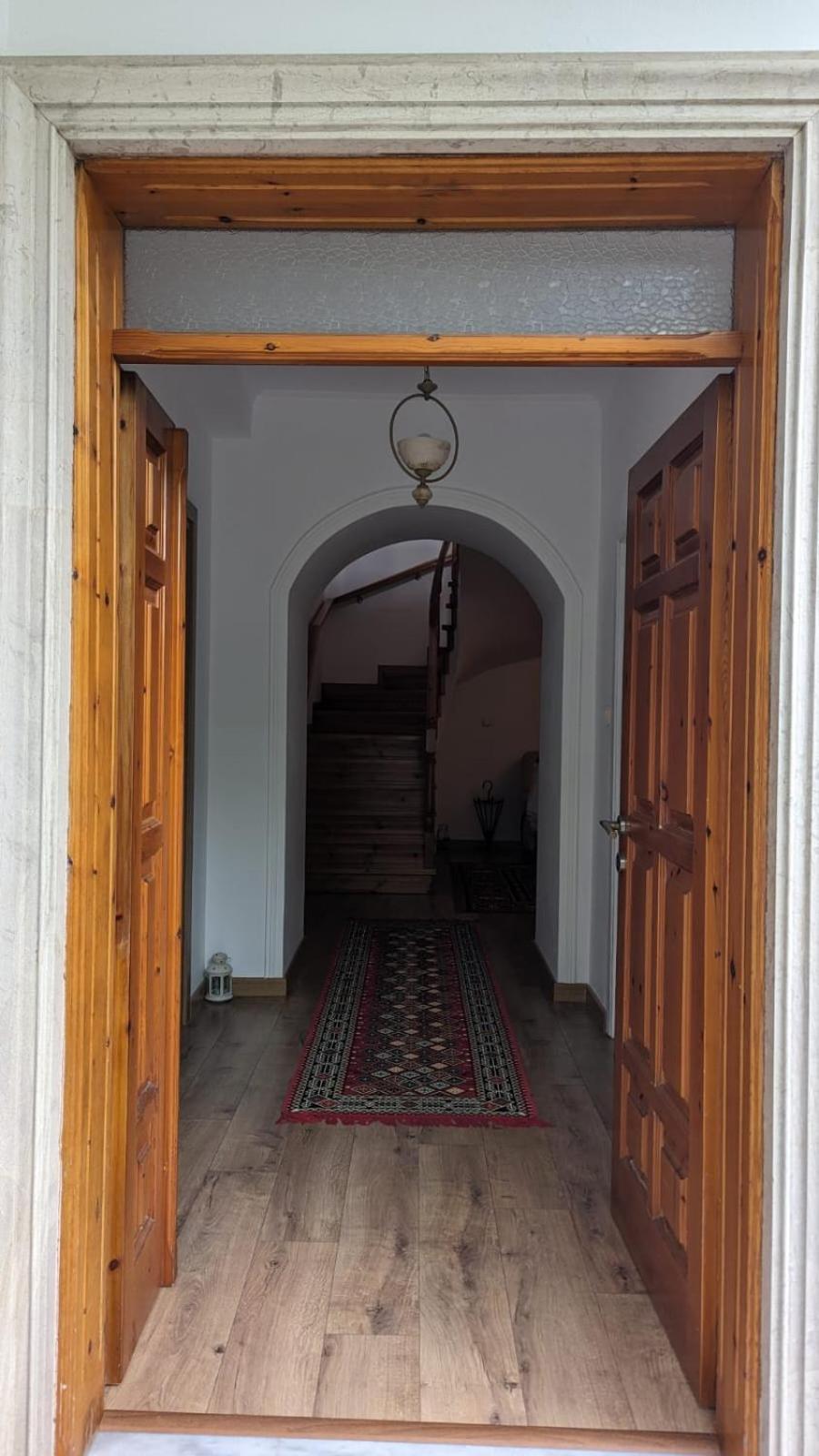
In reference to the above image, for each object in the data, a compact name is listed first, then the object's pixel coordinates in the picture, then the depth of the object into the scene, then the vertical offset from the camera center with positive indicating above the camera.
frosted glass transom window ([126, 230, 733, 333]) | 1.92 +0.83
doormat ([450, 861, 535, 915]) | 7.76 -1.40
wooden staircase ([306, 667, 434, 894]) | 8.40 -0.79
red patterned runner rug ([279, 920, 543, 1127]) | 3.77 -1.45
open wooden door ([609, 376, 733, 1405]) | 2.05 -0.38
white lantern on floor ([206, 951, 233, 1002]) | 5.09 -1.32
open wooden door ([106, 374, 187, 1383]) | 2.08 -0.34
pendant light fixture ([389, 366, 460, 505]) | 4.14 +1.10
